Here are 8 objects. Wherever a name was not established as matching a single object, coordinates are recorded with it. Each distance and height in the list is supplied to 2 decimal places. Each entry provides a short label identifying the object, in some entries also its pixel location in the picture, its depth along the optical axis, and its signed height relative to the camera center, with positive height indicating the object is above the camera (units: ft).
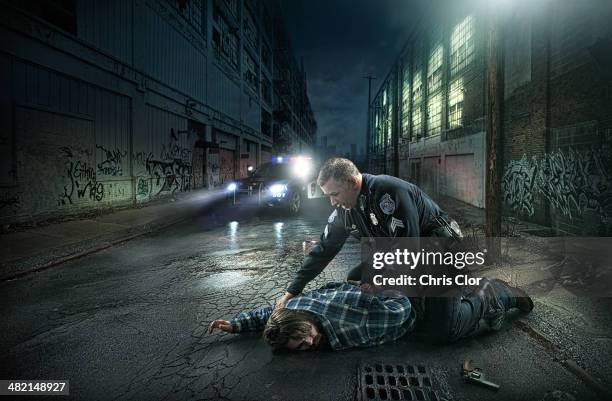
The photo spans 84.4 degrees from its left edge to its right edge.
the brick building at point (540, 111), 21.58 +6.99
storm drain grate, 7.17 -4.38
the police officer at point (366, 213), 8.70 -0.66
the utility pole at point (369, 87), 137.47 +42.63
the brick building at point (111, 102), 26.53 +10.02
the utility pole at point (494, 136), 16.92 +2.65
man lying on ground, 8.46 -3.40
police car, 36.88 +0.27
